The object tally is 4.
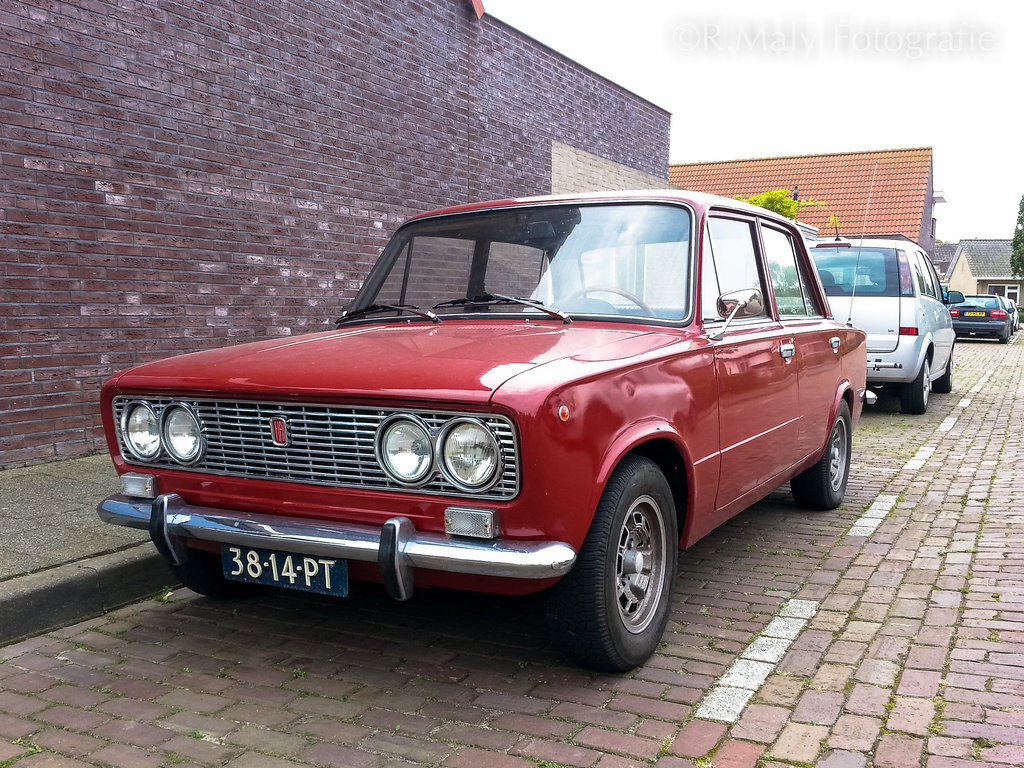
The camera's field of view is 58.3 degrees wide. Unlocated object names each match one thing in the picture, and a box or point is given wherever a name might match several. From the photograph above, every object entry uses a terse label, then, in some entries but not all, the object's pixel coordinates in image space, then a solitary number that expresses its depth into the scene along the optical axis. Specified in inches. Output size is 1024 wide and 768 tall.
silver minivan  404.2
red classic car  114.8
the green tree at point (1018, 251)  2655.0
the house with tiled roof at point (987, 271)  2871.6
